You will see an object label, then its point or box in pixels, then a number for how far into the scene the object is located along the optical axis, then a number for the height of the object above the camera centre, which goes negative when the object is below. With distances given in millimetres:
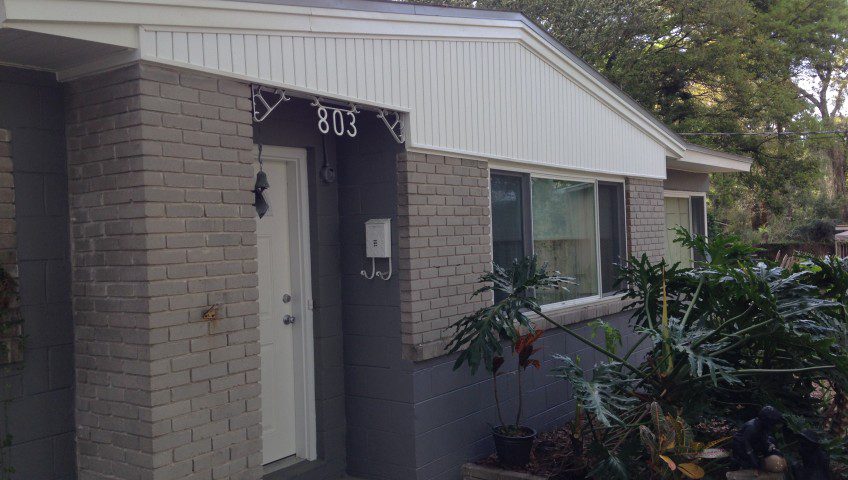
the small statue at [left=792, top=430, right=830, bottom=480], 4578 -1444
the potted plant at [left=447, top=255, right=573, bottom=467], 5258 -695
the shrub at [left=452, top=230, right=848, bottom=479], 4855 -952
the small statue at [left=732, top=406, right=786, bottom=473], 4359 -1281
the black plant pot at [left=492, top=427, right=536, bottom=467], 5711 -1638
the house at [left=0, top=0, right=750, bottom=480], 3785 +180
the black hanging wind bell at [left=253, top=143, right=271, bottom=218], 4609 +347
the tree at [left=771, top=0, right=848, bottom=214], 22219 +5928
